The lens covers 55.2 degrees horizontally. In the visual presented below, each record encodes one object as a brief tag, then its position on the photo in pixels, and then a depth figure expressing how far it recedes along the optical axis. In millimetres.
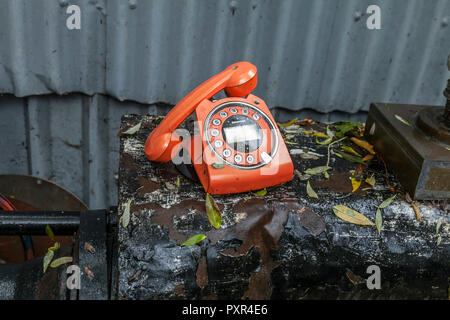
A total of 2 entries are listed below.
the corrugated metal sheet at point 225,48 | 1771
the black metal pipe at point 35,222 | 1121
